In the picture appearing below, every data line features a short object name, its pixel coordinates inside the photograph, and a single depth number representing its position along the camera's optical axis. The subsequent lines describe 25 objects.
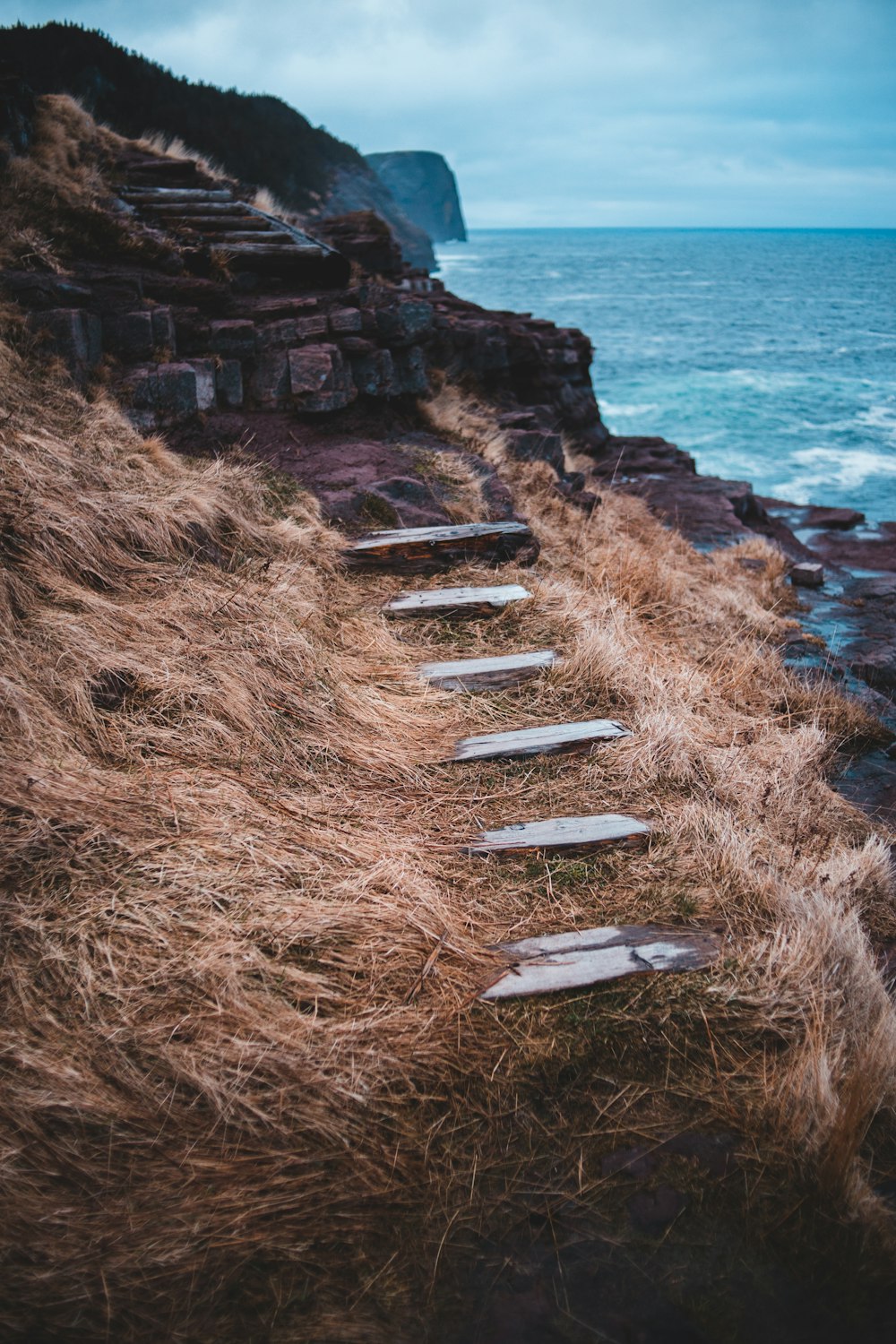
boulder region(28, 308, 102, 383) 5.91
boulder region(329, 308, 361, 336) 7.52
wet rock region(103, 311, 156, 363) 6.41
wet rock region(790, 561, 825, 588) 9.12
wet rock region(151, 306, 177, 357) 6.55
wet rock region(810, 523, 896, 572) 11.01
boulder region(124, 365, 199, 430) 6.04
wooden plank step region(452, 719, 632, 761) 3.53
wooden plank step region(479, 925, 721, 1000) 2.40
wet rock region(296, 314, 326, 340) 7.24
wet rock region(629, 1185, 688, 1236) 1.89
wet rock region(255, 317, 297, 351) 7.05
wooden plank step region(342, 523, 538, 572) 5.30
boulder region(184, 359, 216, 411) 6.43
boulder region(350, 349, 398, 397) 7.49
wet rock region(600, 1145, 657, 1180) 1.98
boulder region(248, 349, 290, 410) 6.93
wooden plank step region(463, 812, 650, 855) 2.96
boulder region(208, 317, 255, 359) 6.84
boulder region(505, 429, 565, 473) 8.89
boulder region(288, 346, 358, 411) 6.98
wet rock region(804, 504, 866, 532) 13.09
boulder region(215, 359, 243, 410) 6.69
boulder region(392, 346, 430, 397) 7.97
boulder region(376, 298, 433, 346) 7.90
